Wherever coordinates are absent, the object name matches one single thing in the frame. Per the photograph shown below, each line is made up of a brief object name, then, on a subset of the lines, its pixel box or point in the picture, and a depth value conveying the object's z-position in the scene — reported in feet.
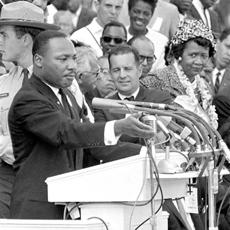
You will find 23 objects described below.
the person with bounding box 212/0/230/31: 93.08
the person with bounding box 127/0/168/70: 71.10
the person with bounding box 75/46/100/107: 60.49
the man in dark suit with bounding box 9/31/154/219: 39.78
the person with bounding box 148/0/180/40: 75.46
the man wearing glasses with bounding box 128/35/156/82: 63.77
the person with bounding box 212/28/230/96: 78.84
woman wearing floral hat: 56.75
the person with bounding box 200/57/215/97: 74.84
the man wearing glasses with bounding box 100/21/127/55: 66.49
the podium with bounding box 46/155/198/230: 37.29
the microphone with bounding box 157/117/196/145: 37.81
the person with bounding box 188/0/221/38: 79.46
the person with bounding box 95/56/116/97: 61.21
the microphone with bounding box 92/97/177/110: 35.54
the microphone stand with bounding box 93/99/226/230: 35.55
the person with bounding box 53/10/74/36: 73.36
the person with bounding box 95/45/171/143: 51.78
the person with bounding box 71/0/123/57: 68.90
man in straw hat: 45.83
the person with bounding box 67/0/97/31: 75.31
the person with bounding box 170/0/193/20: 78.64
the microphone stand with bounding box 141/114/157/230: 35.96
